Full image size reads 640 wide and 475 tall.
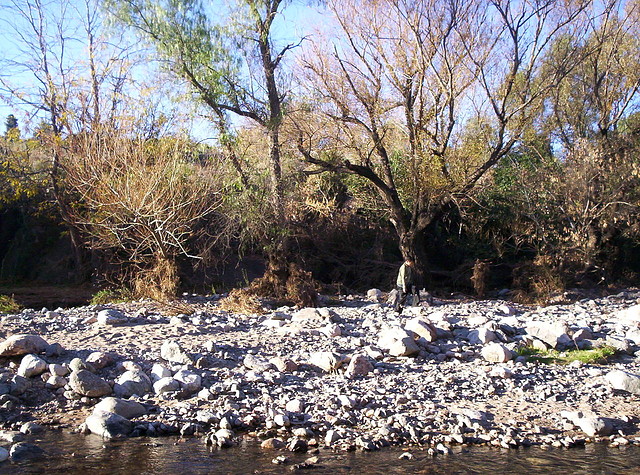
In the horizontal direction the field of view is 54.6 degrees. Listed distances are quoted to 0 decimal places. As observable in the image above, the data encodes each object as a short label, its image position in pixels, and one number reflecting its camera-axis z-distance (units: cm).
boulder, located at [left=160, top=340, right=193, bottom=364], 906
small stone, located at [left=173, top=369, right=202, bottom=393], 798
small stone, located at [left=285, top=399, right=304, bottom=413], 730
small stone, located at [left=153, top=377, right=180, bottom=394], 792
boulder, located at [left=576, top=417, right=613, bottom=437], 689
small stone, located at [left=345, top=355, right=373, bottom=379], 857
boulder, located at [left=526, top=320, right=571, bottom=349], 1015
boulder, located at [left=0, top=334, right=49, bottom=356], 903
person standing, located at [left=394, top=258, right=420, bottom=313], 1348
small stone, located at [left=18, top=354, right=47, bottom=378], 836
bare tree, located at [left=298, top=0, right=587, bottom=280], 1595
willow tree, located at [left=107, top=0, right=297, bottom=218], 1655
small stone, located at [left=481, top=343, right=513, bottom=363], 938
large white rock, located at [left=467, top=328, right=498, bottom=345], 1031
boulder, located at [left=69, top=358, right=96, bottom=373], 845
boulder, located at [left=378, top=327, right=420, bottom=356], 947
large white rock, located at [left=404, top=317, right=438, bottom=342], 1023
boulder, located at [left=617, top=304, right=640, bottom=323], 1204
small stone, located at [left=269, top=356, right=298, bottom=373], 873
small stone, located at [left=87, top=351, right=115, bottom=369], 873
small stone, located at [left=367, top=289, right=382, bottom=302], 1639
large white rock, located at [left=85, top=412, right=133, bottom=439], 682
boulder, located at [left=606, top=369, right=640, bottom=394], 812
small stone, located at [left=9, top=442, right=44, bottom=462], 614
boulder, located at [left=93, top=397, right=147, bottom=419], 722
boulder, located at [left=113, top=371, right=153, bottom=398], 795
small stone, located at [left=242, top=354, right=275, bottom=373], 878
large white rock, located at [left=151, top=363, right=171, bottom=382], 838
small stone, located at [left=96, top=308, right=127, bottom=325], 1179
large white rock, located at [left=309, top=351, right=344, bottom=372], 884
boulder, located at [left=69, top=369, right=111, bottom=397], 793
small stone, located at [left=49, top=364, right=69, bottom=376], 838
